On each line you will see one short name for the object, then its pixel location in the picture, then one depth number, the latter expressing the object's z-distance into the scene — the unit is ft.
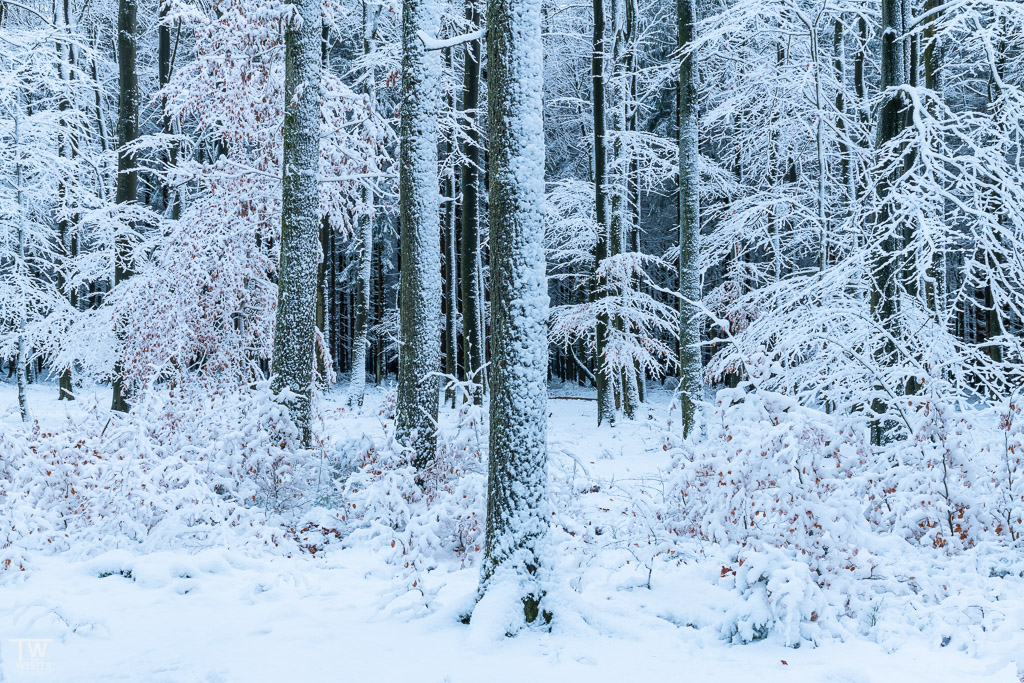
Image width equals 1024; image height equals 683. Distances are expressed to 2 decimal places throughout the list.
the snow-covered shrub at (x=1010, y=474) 19.21
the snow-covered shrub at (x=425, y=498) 21.03
